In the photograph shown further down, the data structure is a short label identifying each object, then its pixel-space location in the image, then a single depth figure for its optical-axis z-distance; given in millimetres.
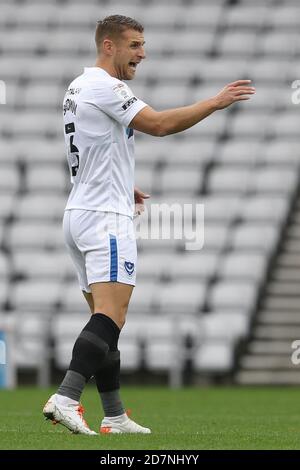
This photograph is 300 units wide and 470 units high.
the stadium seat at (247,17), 19922
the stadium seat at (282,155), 16859
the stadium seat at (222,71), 18719
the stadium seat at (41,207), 17109
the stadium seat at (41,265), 16234
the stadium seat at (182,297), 15383
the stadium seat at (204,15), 20109
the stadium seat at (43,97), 19234
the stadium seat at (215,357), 14562
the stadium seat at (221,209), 16203
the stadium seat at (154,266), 15969
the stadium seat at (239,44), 19391
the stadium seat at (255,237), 15844
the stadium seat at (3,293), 16031
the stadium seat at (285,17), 19656
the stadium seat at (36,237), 16766
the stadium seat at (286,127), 17359
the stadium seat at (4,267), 16294
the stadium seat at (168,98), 18578
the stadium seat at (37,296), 15969
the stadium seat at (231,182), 16672
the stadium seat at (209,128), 17828
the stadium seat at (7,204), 17312
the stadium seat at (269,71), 18484
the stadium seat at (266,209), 16078
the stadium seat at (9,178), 17609
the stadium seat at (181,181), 16859
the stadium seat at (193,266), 15773
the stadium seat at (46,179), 17484
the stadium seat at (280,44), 19109
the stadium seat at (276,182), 16453
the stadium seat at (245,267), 15609
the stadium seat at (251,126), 17516
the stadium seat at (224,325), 14734
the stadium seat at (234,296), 15297
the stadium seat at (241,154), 17062
